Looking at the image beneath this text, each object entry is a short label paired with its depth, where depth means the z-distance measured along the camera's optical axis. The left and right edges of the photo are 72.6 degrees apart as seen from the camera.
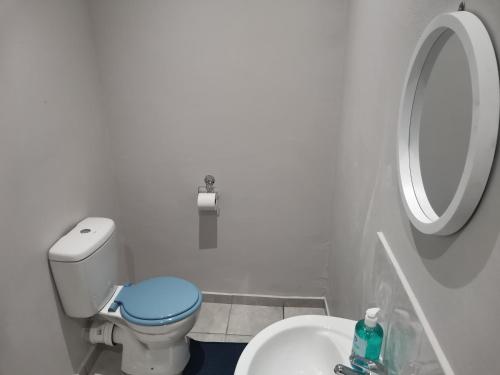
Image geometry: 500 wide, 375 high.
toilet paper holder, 2.03
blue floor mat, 1.88
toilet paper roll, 1.96
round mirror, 0.58
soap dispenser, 0.92
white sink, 1.03
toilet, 1.54
